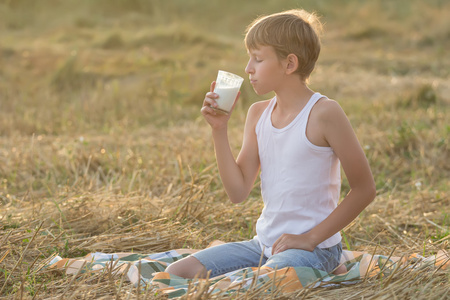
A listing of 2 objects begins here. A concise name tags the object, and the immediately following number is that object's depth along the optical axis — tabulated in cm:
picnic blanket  415
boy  429
